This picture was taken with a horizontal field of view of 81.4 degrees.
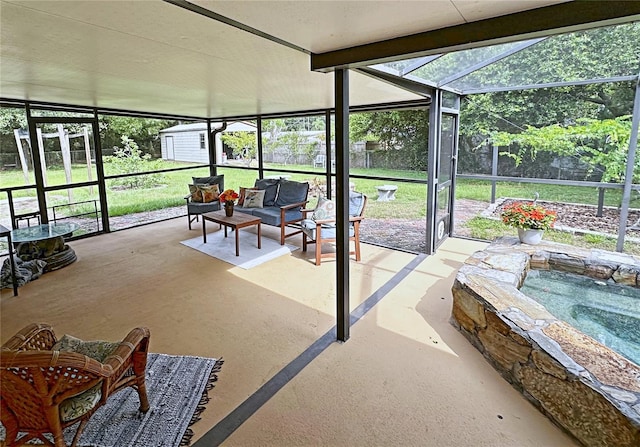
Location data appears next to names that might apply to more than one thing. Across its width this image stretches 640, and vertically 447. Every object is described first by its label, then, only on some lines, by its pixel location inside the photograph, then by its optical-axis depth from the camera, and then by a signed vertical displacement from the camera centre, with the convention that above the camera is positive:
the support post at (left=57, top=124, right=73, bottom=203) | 5.84 +0.28
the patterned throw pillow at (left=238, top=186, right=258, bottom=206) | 6.32 -0.48
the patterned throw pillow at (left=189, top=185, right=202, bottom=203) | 6.67 -0.49
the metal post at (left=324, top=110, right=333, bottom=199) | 6.20 +0.25
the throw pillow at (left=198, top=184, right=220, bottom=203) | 6.65 -0.47
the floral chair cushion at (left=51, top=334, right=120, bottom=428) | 1.77 -1.10
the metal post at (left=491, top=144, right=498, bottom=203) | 5.32 -0.04
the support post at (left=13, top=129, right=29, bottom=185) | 5.34 +0.18
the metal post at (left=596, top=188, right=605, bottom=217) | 4.57 -0.51
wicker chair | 1.59 -0.98
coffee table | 5.21 -0.79
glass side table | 4.54 -1.01
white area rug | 4.96 -1.20
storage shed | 8.07 +0.57
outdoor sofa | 5.73 -0.60
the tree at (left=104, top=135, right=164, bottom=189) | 6.92 +0.05
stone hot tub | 1.89 -1.18
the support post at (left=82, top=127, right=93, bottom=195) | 6.14 +0.28
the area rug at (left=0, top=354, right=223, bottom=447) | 2.05 -1.46
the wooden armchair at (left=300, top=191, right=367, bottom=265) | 4.77 -0.81
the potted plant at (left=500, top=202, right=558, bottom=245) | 4.30 -0.69
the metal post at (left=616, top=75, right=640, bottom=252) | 4.07 -0.12
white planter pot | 4.34 -0.87
